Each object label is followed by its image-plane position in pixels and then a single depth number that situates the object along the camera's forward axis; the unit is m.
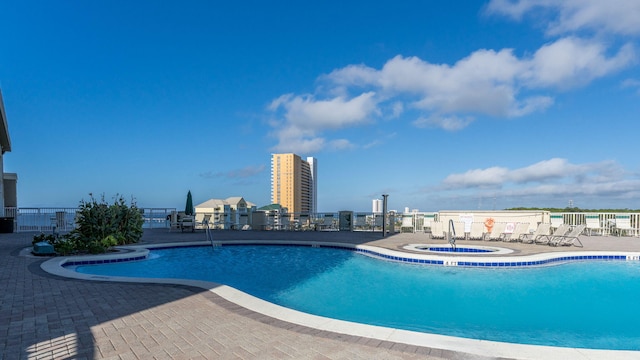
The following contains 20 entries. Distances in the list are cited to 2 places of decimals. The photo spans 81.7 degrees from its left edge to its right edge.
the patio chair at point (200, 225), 17.05
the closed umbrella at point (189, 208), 16.50
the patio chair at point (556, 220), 14.35
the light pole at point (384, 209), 13.97
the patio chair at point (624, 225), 14.00
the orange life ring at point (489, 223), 12.26
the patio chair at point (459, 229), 12.19
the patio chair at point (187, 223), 15.10
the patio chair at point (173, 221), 16.38
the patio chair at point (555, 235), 10.80
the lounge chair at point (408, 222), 15.90
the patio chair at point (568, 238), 10.35
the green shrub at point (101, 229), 8.83
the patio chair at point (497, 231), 11.90
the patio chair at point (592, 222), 14.15
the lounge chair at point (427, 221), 15.43
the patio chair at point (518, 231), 11.33
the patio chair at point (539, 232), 11.09
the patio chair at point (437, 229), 12.51
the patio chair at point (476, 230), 12.17
